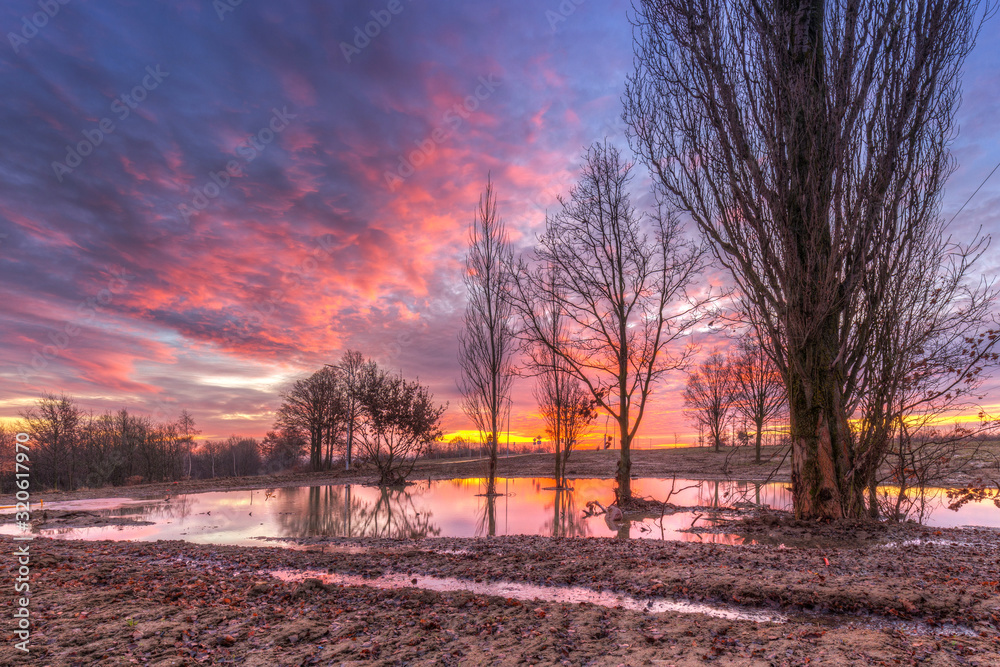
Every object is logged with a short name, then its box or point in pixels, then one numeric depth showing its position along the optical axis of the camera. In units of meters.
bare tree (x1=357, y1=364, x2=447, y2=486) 24.72
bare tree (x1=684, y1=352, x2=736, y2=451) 31.58
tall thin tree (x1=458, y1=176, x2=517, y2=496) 19.61
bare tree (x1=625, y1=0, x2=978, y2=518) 8.98
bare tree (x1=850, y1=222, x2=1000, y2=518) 8.97
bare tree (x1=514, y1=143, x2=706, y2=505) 13.41
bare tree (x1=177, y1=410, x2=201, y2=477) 50.75
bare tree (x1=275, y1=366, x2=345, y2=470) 36.78
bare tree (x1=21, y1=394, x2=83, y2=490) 34.03
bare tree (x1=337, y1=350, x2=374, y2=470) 30.77
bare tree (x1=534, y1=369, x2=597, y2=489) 19.09
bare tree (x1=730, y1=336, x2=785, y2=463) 25.10
